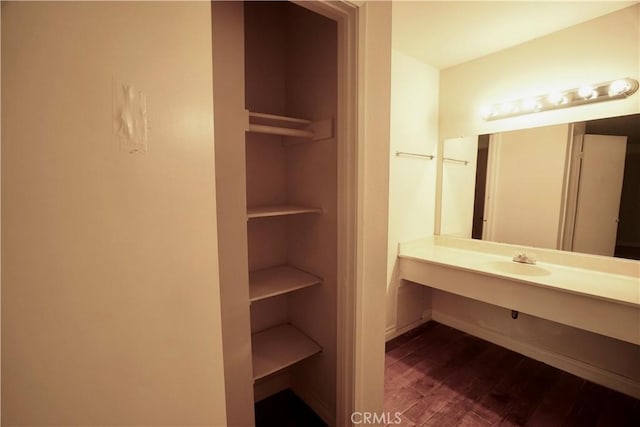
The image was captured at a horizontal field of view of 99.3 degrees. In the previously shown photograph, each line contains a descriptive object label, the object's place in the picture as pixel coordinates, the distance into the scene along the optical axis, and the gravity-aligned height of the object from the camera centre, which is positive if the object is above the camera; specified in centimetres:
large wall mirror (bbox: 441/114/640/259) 180 -1
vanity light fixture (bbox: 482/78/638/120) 172 +62
